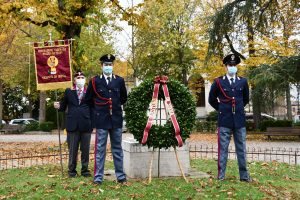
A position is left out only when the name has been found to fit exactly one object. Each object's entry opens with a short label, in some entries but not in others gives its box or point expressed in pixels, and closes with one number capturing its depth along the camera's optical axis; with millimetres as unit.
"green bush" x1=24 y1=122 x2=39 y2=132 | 36534
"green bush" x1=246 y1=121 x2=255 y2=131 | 29700
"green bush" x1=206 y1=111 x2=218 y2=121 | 39612
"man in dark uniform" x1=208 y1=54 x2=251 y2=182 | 8000
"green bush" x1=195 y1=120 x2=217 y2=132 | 30119
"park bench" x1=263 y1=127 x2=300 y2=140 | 21572
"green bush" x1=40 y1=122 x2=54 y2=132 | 36344
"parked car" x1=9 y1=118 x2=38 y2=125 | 42569
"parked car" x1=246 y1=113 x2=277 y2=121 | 40788
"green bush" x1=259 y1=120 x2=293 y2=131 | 27739
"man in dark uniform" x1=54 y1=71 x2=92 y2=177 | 8578
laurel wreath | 7969
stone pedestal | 8445
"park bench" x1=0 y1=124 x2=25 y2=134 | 36319
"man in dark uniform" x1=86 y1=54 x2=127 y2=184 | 7738
